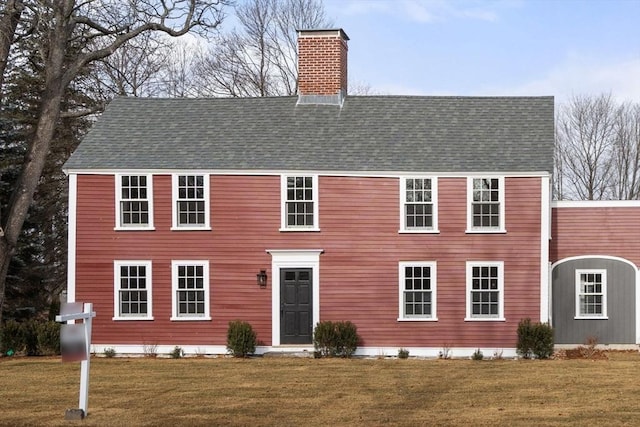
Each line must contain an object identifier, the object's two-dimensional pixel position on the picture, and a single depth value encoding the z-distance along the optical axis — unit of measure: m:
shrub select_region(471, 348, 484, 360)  26.48
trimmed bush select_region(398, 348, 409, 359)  26.84
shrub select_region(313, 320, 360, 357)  26.38
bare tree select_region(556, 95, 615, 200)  55.66
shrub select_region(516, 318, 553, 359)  26.14
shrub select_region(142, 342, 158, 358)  27.12
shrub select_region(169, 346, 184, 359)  26.94
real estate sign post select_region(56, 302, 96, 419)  14.95
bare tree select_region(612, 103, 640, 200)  55.38
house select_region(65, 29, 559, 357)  27.11
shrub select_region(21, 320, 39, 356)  27.14
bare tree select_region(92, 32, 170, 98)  45.28
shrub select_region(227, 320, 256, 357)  26.38
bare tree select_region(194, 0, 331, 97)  49.56
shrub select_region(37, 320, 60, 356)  26.95
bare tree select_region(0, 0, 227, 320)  27.81
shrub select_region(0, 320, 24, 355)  26.98
